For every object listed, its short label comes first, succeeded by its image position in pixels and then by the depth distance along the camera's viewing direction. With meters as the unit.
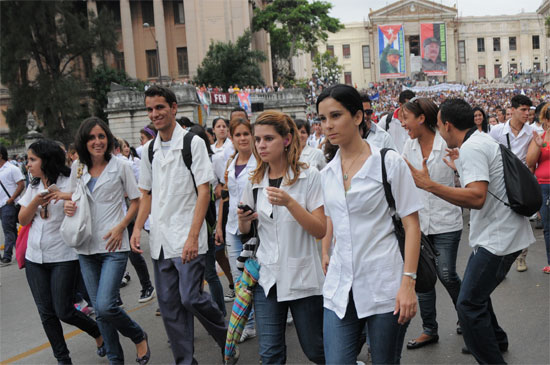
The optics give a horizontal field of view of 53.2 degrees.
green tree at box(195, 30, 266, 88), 42.00
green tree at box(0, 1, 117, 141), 34.25
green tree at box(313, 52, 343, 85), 76.96
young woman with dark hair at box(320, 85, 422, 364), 2.81
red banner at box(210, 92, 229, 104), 32.62
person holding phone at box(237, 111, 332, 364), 3.46
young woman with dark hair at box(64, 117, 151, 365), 4.45
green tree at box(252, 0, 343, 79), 49.34
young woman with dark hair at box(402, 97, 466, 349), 4.57
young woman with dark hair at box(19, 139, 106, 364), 4.71
